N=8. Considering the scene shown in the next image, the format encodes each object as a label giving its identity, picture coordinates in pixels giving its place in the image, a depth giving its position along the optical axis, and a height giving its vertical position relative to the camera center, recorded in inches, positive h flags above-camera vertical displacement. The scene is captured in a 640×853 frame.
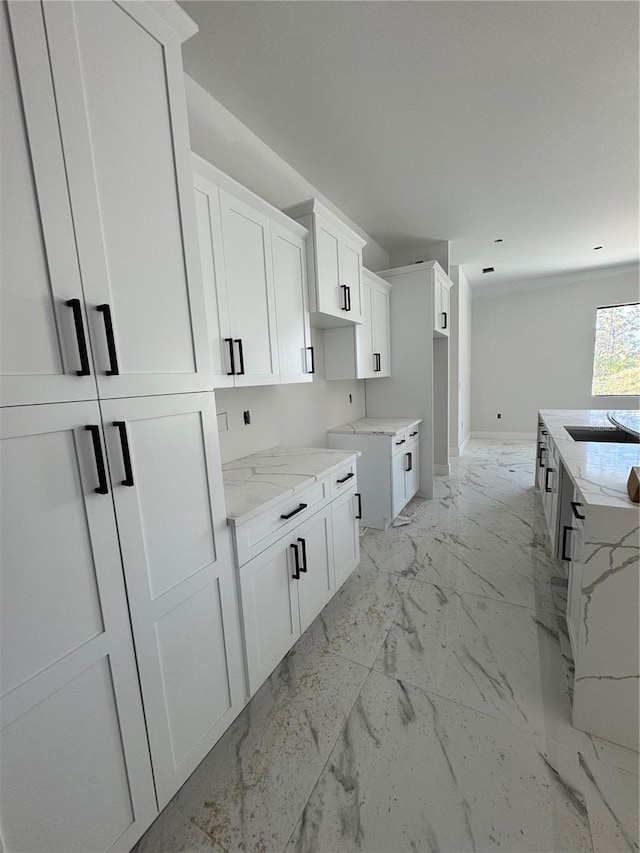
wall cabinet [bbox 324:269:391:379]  120.1 +12.1
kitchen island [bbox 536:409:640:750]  50.3 -36.3
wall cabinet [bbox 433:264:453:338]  147.4 +31.8
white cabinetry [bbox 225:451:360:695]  57.0 -35.1
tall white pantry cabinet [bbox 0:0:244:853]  30.1 -4.7
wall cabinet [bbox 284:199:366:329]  87.2 +30.3
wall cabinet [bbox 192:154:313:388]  61.1 +19.8
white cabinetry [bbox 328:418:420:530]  122.0 -31.7
